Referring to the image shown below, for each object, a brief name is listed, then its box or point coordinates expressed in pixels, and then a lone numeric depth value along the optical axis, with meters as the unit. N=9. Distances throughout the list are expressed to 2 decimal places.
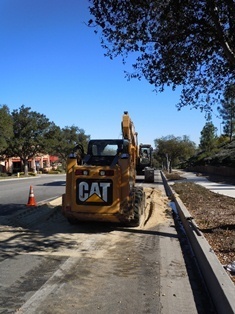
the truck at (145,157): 23.03
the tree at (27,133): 50.03
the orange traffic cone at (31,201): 11.10
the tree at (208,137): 61.42
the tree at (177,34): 5.83
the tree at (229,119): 7.74
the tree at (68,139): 67.93
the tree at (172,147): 56.76
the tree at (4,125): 39.03
